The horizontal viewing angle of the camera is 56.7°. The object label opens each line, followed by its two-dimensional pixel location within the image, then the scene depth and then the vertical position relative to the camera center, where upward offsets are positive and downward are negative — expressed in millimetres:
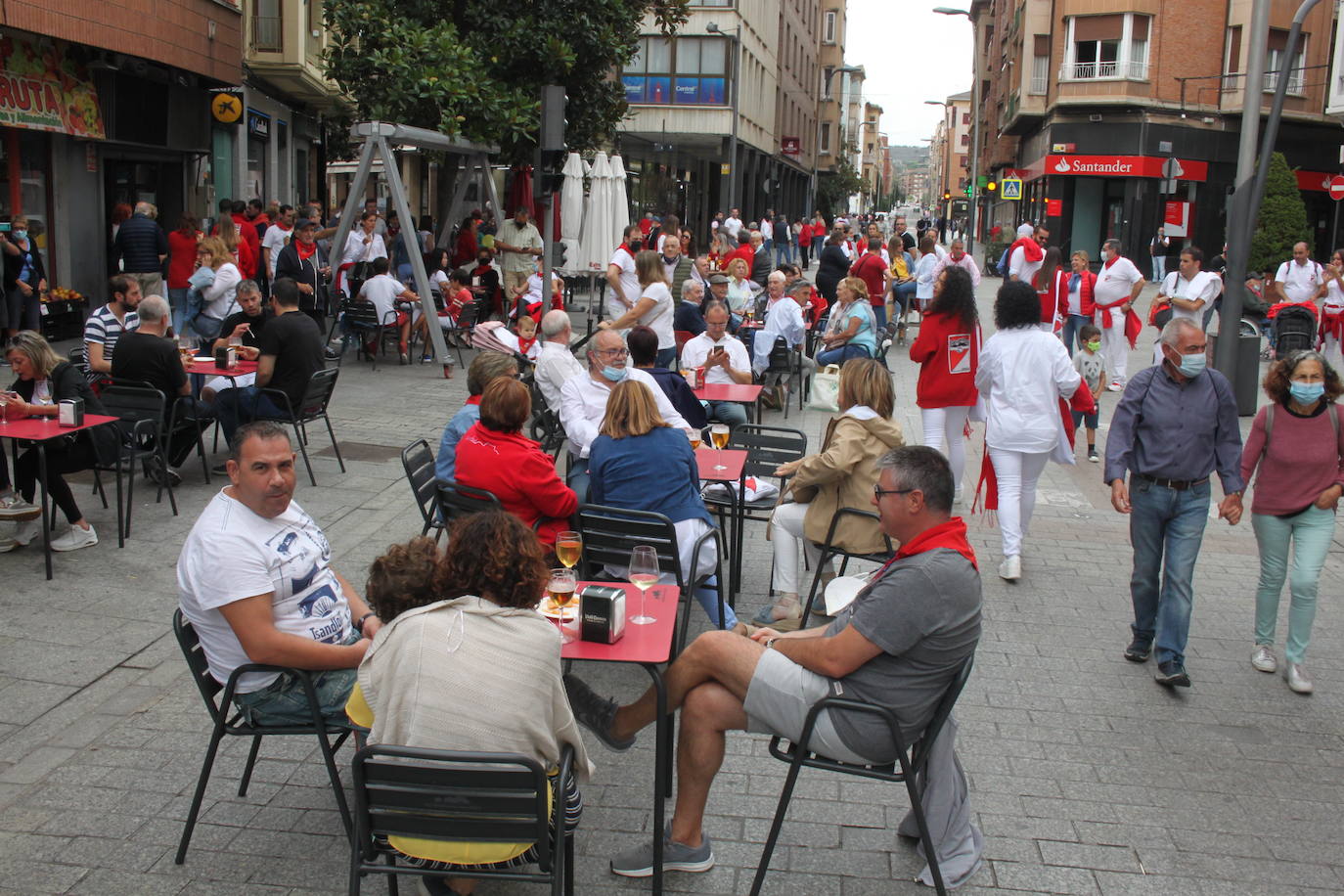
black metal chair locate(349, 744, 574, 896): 3125 -1407
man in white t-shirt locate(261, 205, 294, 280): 17469 -92
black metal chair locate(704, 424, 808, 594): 7621 -1192
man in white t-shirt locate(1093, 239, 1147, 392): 14352 -370
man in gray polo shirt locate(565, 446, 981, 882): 3826 -1302
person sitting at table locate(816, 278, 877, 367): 11617 -677
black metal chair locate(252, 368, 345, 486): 9250 -1229
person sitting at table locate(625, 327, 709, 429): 8180 -841
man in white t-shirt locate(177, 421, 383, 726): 3943 -1140
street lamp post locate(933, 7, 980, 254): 37250 +4008
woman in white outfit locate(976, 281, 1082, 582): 7547 -809
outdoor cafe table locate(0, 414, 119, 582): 6755 -1106
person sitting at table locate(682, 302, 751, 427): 10492 -857
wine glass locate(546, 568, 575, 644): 4254 -1162
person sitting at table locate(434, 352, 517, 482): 6477 -888
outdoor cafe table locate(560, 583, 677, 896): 3930 -1282
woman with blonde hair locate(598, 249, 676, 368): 11484 -475
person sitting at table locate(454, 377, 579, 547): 5555 -993
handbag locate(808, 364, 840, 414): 9414 -1031
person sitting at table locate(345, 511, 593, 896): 3236 -1088
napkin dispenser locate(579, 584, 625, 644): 4035 -1175
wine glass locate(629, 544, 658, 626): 4480 -1132
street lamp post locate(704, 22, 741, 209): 36938 +5185
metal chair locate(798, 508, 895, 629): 6176 -1459
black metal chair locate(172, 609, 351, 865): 3963 -1546
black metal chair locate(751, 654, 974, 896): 3807 -1583
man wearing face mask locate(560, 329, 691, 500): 7375 -881
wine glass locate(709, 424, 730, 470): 7293 -1057
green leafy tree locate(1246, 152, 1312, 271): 25375 +956
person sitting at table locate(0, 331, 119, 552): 7297 -1274
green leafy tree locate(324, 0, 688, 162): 16375 +2565
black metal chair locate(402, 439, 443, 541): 6422 -1228
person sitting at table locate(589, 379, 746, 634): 5746 -1000
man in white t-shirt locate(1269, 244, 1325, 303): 17219 -71
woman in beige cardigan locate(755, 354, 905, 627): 6289 -1124
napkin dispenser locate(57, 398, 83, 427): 7043 -1027
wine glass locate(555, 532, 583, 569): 4621 -1109
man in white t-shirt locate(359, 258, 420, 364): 14758 -634
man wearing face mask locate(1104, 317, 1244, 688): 5898 -927
